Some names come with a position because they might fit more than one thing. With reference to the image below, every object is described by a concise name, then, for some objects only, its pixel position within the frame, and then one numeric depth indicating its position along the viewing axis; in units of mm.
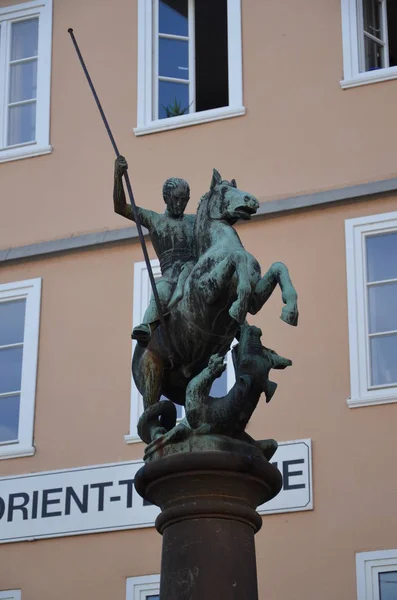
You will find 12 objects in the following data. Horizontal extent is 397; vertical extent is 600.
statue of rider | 9250
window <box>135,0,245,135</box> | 15852
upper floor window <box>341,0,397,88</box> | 15227
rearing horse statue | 8836
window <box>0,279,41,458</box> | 15086
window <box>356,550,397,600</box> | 13219
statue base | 8383
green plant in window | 16078
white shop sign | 14297
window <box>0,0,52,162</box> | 16531
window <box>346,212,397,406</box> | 14000
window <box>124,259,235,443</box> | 14484
